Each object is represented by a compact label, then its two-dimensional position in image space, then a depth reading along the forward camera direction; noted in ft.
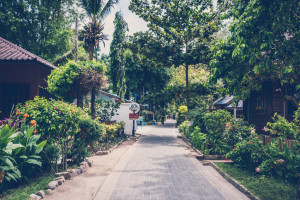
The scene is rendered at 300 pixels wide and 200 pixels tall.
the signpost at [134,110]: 63.46
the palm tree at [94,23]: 45.55
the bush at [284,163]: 20.26
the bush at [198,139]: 39.80
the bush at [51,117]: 21.53
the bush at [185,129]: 67.18
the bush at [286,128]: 20.99
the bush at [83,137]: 26.91
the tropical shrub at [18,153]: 16.49
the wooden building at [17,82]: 37.17
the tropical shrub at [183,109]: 79.65
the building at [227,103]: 62.31
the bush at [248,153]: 23.27
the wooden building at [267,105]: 36.70
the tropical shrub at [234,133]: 31.73
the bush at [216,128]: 36.22
